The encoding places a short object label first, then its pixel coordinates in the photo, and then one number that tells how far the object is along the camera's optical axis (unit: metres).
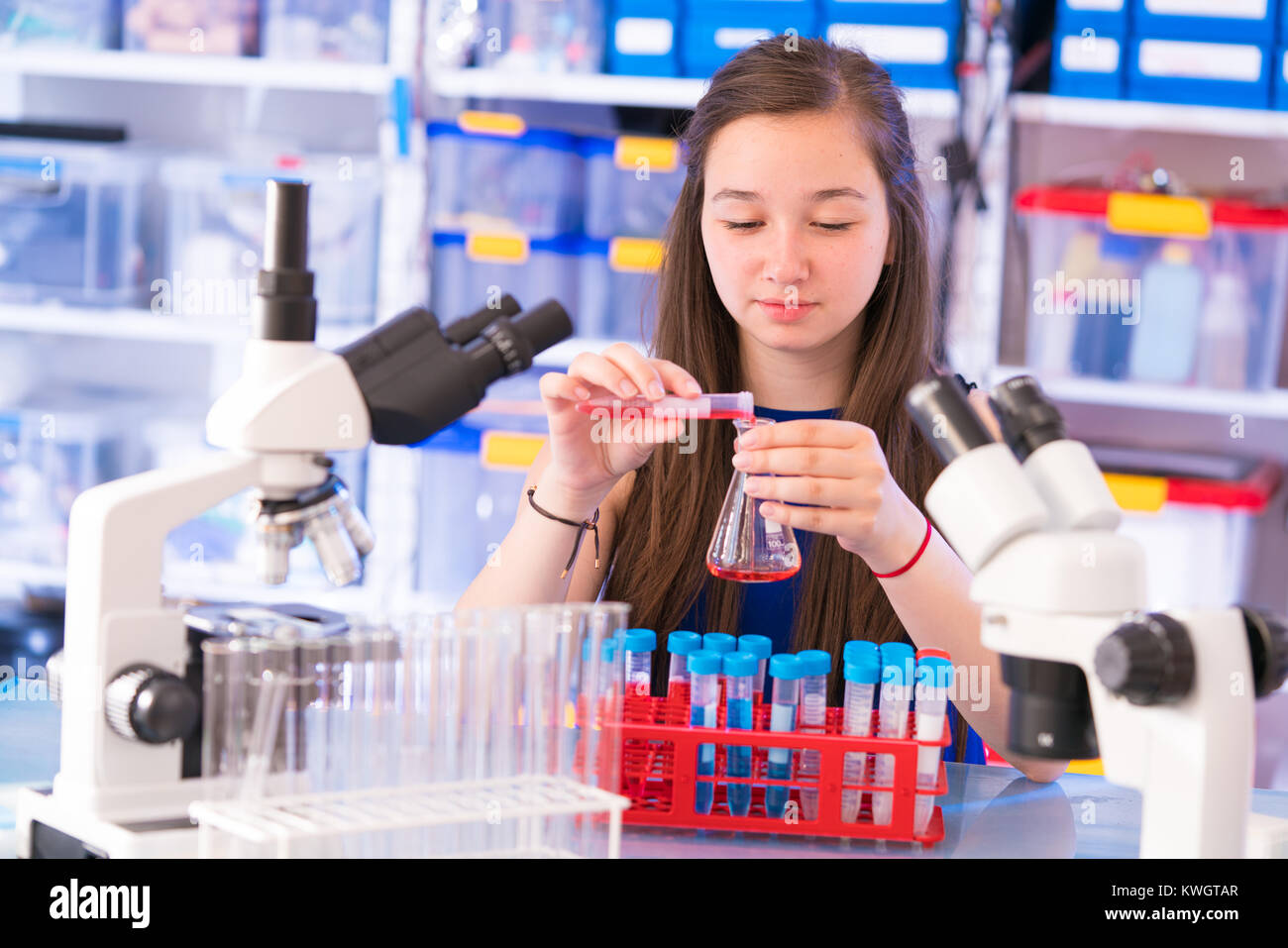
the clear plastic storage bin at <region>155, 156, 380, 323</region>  2.67
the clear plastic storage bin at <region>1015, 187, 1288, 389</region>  2.50
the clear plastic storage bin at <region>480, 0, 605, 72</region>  2.58
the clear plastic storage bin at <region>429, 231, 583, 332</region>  2.62
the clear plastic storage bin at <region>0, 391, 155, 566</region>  2.72
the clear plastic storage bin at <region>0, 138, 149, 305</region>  2.68
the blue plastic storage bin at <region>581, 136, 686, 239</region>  2.61
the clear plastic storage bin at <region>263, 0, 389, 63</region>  2.65
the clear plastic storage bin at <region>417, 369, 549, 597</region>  2.64
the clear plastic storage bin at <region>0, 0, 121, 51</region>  2.65
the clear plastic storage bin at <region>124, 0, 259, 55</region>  2.62
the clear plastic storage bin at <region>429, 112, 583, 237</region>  2.60
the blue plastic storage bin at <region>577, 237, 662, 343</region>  2.60
